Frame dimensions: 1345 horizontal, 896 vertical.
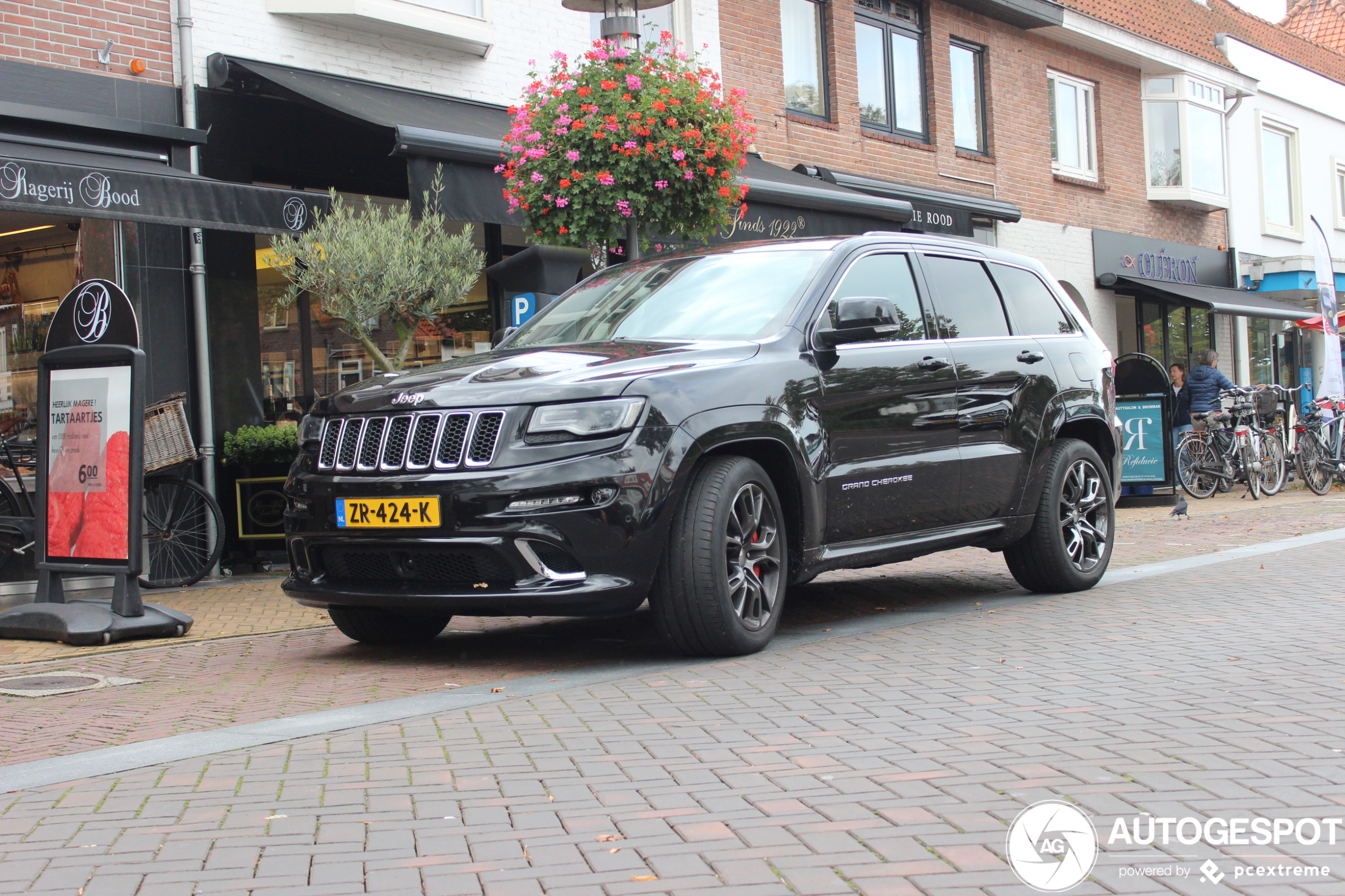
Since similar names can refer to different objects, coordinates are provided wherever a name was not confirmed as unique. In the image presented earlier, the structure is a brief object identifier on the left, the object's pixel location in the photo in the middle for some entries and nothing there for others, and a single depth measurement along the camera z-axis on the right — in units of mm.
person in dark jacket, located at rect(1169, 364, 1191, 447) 17875
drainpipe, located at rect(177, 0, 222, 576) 10578
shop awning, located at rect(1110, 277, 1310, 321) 22406
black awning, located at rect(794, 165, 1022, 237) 16844
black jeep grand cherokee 5348
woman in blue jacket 17688
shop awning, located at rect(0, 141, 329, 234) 8266
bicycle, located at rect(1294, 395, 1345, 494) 17484
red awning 21172
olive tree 9344
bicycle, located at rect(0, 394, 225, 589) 9641
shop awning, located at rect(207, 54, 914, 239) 10547
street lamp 10422
